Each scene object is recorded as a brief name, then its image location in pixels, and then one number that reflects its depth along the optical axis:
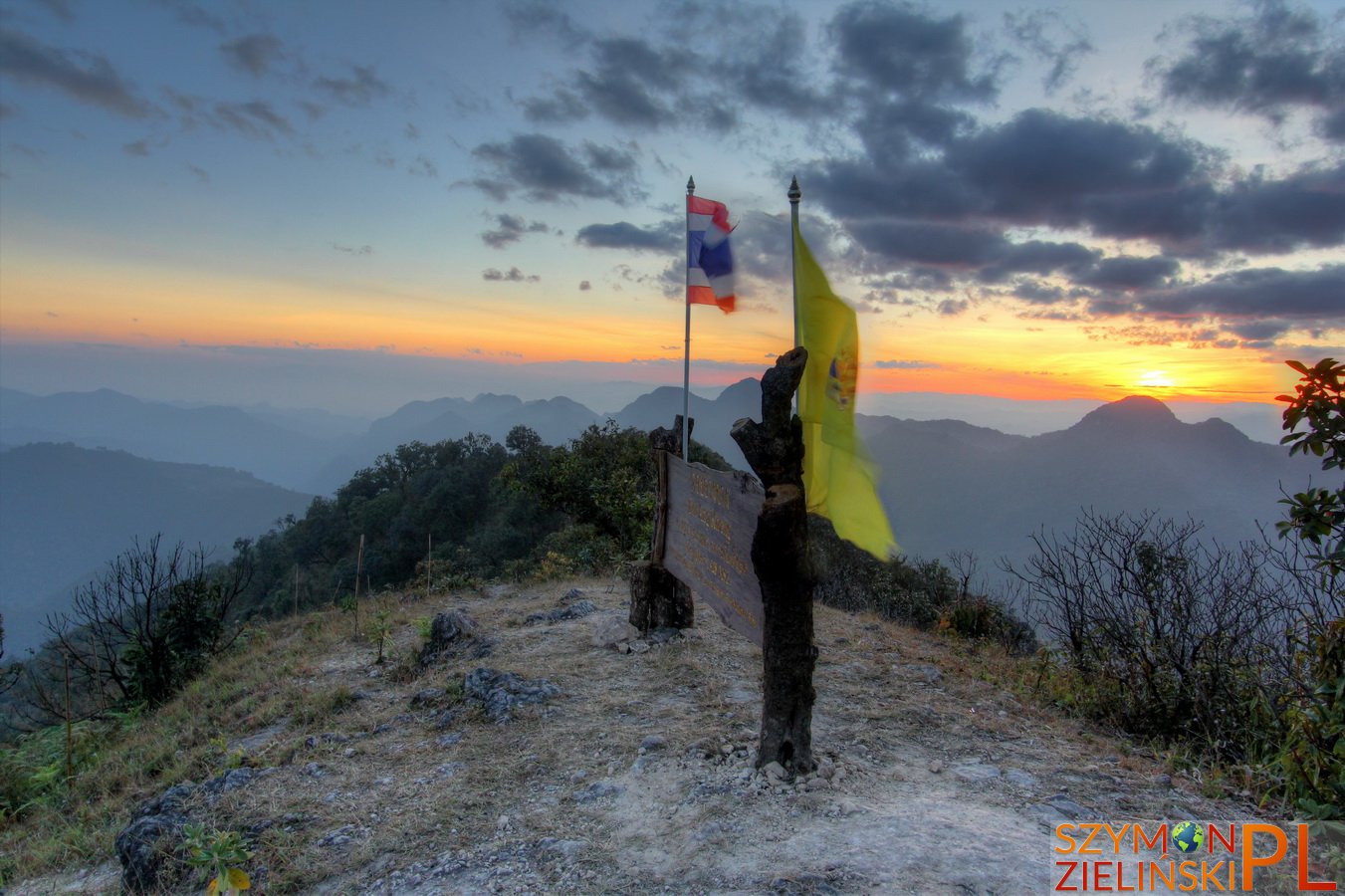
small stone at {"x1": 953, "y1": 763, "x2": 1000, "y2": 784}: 4.71
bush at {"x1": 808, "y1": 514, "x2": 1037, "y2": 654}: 9.34
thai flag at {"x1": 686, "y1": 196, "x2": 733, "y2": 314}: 6.86
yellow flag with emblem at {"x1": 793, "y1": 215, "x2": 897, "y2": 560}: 4.97
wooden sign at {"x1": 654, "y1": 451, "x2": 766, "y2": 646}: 5.33
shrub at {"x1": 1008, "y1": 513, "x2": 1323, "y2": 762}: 5.26
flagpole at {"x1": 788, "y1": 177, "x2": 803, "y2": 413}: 5.26
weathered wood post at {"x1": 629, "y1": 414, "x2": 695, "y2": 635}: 7.88
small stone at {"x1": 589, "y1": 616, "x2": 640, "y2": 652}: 7.84
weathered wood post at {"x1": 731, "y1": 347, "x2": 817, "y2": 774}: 4.49
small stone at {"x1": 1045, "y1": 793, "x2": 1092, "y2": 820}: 4.21
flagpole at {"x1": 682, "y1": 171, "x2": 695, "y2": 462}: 7.23
